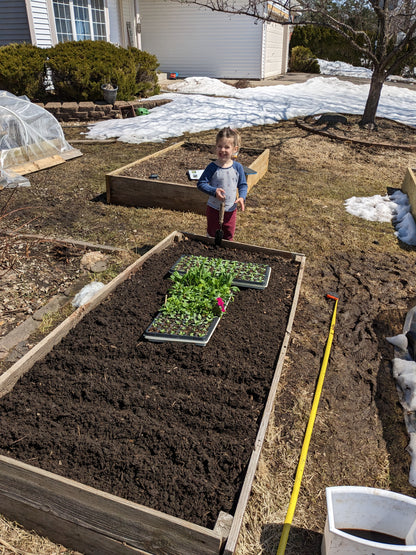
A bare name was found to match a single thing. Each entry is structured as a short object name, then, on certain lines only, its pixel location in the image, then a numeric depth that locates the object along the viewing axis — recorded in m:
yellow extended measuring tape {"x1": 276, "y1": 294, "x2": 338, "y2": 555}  1.94
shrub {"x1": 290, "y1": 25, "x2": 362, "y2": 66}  27.52
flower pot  11.34
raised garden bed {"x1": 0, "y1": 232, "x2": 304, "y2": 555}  1.75
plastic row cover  6.88
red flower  3.08
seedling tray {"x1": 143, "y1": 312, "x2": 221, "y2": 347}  2.78
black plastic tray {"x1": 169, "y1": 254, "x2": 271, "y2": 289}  3.41
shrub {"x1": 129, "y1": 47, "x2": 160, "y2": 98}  13.46
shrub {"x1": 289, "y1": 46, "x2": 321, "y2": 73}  24.94
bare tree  9.28
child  3.68
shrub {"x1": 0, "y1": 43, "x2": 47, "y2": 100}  10.74
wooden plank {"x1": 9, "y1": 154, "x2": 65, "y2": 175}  6.86
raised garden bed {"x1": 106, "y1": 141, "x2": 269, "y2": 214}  5.61
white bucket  1.78
